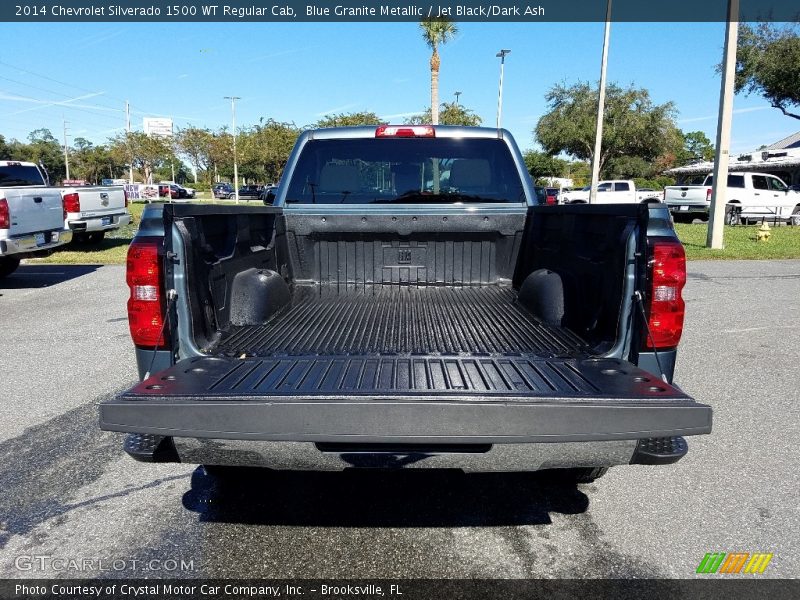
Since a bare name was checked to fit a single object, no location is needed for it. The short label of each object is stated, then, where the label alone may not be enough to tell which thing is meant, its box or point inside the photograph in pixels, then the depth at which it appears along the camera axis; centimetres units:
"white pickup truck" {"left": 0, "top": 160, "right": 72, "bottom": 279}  904
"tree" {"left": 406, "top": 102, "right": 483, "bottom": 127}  4321
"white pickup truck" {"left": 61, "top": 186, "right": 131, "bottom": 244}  1279
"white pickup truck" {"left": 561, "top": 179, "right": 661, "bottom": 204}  2886
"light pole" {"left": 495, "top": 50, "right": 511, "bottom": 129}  4834
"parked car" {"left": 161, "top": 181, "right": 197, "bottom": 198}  5500
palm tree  2744
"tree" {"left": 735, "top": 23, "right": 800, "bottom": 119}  2662
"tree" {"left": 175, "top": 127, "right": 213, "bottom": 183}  5853
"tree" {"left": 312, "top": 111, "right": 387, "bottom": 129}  4416
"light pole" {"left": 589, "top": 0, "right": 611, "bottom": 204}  2303
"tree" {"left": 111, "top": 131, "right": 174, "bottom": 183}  5741
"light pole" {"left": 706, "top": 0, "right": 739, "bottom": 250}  1327
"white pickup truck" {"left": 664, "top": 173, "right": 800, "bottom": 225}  2327
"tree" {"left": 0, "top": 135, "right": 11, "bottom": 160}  6480
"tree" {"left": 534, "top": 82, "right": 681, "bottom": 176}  4412
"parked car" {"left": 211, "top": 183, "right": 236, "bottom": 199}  6244
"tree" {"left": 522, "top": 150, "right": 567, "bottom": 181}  5969
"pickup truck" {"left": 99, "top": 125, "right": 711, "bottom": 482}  208
